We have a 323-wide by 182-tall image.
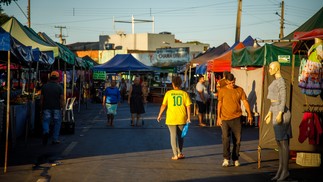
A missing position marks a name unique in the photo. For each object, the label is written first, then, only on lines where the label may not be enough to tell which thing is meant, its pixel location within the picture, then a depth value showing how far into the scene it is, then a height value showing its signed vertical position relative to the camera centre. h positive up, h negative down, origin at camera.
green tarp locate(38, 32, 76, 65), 20.99 +0.57
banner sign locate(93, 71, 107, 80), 44.97 -0.79
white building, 79.81 +4.29
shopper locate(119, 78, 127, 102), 41.38 -1.81
